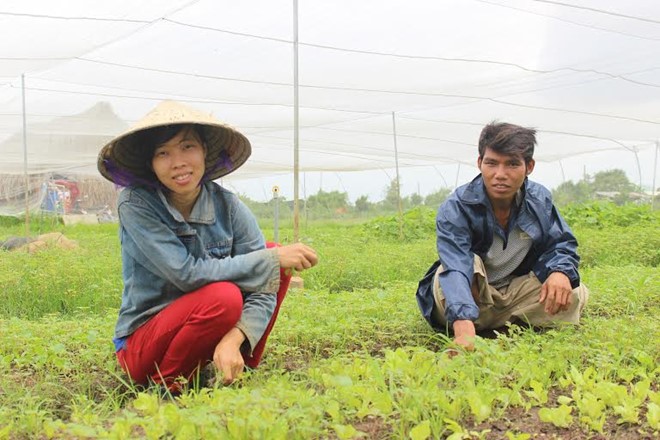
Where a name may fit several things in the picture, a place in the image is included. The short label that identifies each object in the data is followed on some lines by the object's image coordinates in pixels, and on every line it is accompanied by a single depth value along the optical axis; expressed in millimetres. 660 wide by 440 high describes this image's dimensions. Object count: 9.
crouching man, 3332
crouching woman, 2729
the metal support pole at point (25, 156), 9840
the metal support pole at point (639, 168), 17898
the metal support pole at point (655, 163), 16969
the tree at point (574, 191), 19312
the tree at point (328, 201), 20516
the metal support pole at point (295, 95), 6395
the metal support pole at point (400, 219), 11320
